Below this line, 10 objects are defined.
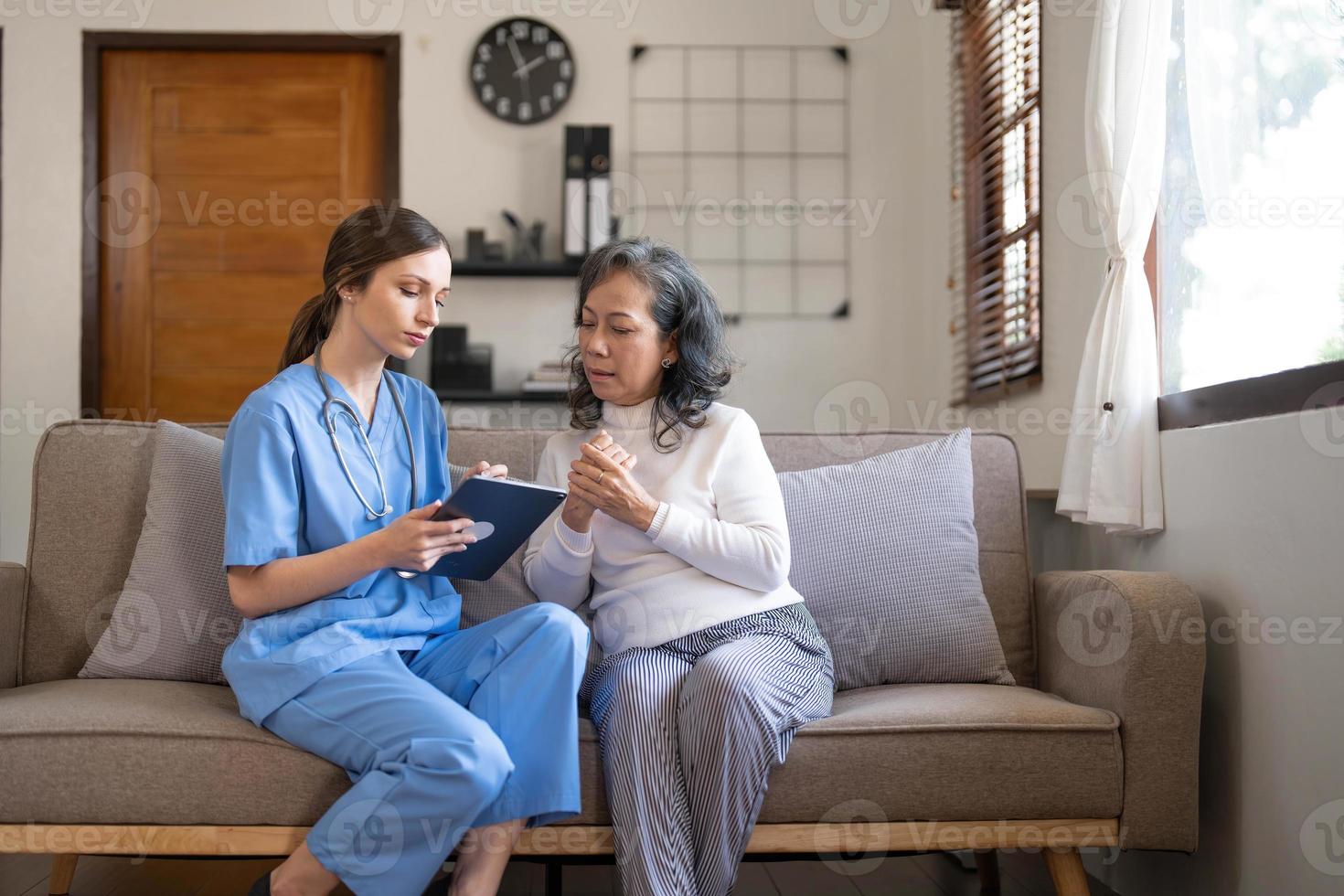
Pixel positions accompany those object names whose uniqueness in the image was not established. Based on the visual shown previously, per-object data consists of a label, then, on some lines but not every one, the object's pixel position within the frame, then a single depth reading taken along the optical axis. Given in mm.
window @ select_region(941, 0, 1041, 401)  3074
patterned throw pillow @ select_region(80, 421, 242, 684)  1878
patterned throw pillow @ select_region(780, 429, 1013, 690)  1950
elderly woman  1543
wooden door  4055
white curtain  2105
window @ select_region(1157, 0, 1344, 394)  1723
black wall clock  4004
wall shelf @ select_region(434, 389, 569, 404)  3834
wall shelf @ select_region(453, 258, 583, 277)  3857
